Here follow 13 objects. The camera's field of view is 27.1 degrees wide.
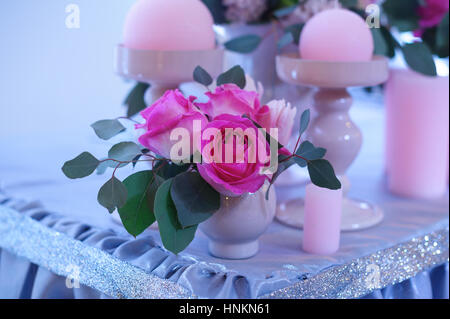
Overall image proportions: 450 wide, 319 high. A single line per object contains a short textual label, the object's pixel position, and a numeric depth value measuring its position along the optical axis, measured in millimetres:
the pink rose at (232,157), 862
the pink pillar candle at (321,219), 968
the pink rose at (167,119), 875
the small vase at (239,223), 917
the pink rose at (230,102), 895
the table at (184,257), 913
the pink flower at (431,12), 1190
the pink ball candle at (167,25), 1011
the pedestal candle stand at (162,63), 1010
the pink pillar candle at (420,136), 1168
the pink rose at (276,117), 915
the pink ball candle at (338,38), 1014
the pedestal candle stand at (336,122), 1015
